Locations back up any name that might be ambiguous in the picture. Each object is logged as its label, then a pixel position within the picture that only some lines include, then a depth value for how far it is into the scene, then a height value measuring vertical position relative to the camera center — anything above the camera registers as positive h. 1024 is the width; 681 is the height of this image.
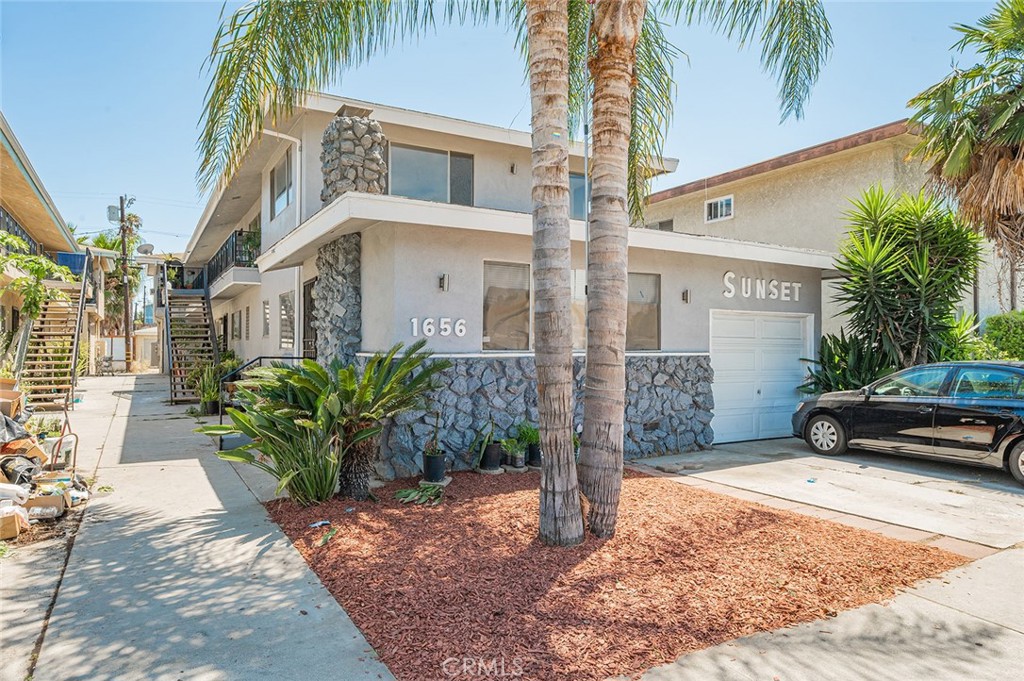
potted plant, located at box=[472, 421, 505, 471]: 7.97 -1.34
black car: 7.88 -0.91
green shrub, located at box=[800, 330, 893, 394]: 10.86 -0.28
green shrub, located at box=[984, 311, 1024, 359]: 13.49 +0.35
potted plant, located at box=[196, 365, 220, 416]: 14.02 -0.93
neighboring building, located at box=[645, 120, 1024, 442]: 11.19 +3.53
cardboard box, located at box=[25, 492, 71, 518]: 5.81 -1.43
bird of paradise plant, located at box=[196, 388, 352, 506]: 6.14 -0.93
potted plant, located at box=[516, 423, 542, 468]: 8.26 -1.25
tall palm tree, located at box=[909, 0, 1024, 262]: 9.45 +3.56
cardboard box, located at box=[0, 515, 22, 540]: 5.25 -1.50
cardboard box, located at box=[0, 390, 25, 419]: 9.00 -0.78
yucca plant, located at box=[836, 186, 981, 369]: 10.36 +1.25
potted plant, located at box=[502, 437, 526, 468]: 8.07 -1.32
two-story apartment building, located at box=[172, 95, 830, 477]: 8.11 +1.10
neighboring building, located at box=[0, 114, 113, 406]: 12.99 +3.14
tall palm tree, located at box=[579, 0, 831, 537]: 5.19 +0.75
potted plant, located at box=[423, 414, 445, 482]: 7.11 -1.33
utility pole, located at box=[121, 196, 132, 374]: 35.28 +2.64
